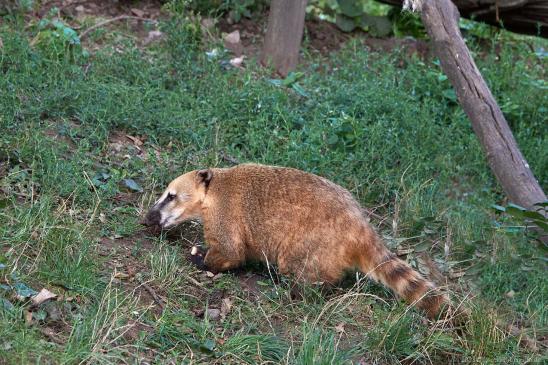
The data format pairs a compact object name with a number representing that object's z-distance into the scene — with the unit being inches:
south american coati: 447.2
